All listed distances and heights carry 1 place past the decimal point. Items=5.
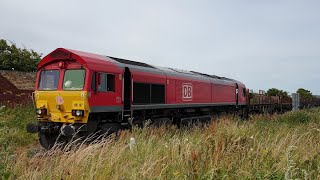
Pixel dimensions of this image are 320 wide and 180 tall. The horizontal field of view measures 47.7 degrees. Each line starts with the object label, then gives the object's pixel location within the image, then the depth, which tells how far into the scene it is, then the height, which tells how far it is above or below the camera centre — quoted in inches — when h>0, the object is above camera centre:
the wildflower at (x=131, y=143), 259.5 -25.9
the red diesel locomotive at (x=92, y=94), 429.4 +16.5
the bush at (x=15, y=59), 1384.1 +184.9
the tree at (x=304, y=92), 2384.4 +111.3
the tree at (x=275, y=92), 2017.7 +91.4
